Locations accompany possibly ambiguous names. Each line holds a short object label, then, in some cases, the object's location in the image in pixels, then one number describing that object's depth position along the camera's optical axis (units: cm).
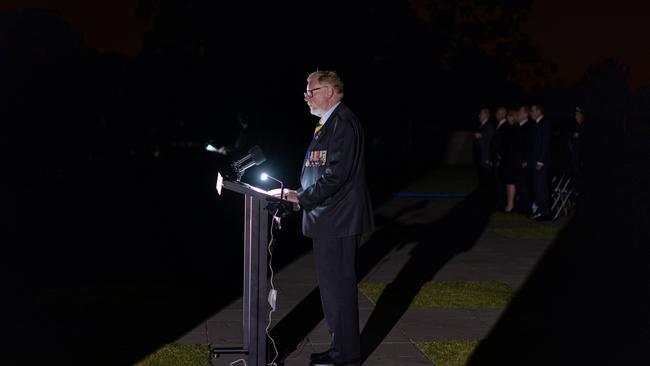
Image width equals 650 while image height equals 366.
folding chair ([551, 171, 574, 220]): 1762
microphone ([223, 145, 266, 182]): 573
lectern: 556
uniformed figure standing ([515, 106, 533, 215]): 1659
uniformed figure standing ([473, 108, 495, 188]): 1800
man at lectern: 571
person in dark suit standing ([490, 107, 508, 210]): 1748
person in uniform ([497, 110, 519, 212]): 1706
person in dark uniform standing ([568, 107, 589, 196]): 1684
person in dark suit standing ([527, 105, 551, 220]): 1614
